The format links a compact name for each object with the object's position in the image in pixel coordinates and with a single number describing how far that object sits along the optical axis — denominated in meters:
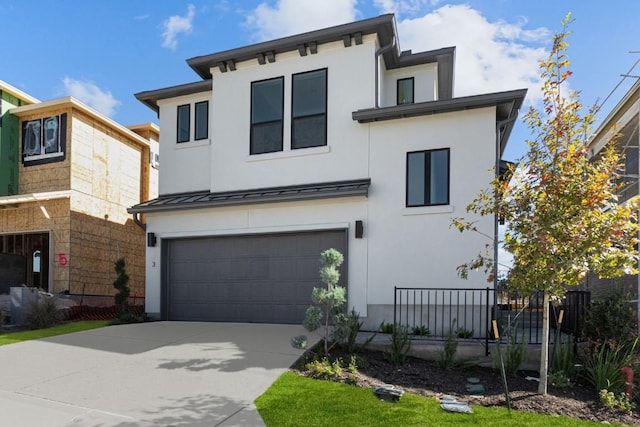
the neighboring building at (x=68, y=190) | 15.20
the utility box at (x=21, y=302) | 11.36
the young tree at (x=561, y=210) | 5.73
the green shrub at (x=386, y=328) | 9.41
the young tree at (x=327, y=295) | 7.39
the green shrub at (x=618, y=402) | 5.68
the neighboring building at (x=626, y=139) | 10.06
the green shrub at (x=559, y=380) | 6.45
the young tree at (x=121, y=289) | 12.09
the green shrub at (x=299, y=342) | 7.23
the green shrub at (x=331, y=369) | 6.49
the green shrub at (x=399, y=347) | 7.53
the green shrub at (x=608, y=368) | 6.24
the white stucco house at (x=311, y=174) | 9.91
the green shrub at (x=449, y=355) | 7.35
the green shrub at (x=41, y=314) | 11.12
